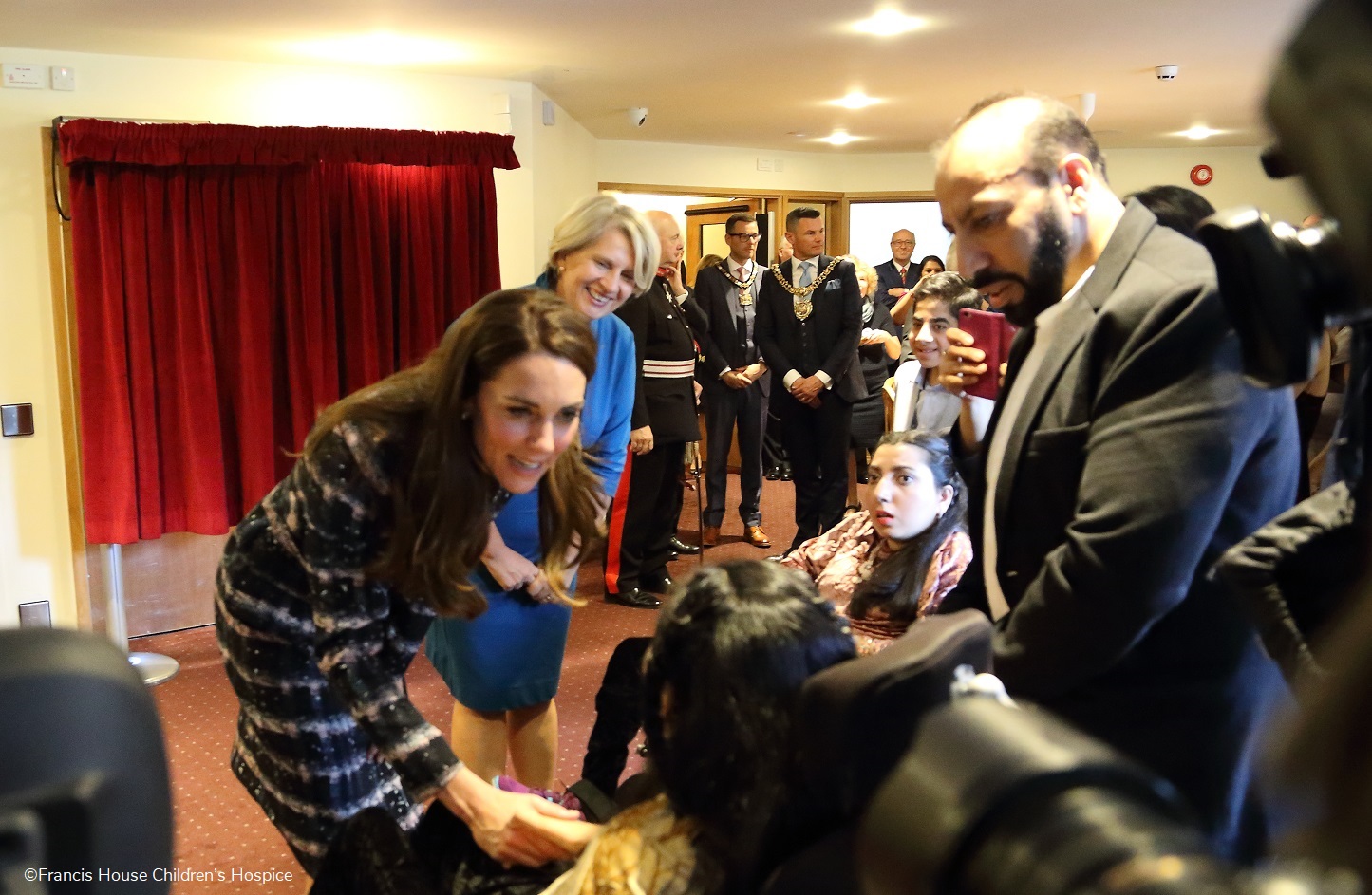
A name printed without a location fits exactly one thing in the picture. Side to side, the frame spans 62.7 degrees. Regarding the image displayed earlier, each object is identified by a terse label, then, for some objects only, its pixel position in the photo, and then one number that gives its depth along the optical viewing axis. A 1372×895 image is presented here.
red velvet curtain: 4.06
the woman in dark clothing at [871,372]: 5.96
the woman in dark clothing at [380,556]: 1.45
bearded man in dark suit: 1.14
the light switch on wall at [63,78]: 4.07
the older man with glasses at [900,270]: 8.04
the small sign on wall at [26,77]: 4.00
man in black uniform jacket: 4.69
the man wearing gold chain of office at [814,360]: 5.14
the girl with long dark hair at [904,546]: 2.53
